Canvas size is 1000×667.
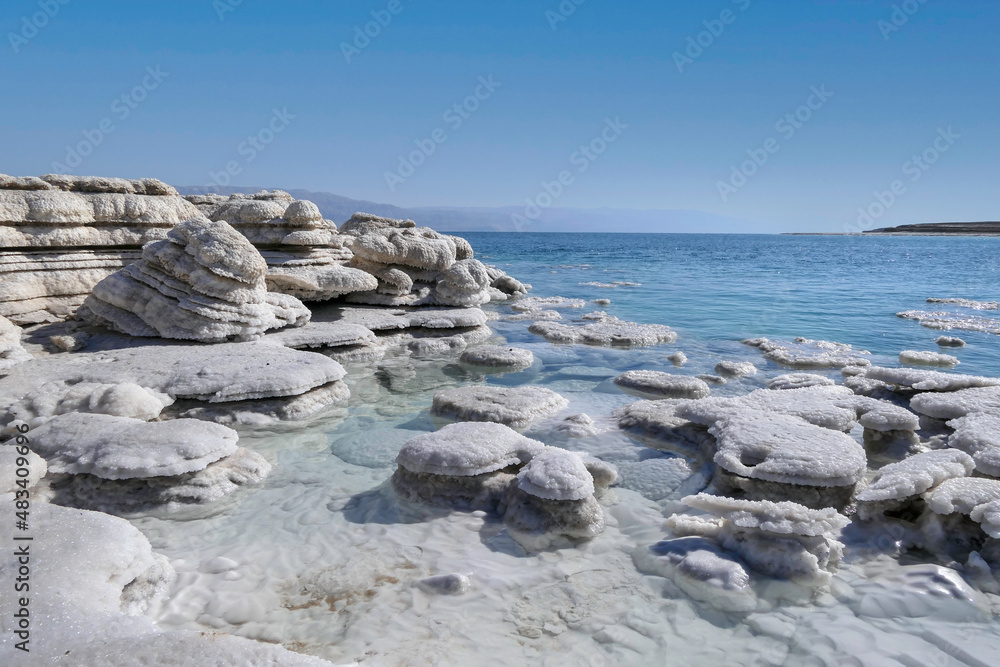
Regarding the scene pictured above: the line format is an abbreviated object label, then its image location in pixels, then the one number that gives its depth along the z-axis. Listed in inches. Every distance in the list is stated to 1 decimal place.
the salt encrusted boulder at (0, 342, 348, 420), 228.2
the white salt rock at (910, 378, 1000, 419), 219.3
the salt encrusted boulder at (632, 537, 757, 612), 128.3
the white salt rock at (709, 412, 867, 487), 165.8
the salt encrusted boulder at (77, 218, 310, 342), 294.0
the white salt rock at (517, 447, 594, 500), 154.8
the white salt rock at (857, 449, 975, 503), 154.7
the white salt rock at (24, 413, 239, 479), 162.4
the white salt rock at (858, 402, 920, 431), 208.5
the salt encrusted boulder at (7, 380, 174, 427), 200.2
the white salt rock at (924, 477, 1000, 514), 146.6
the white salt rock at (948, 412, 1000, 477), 168.9
